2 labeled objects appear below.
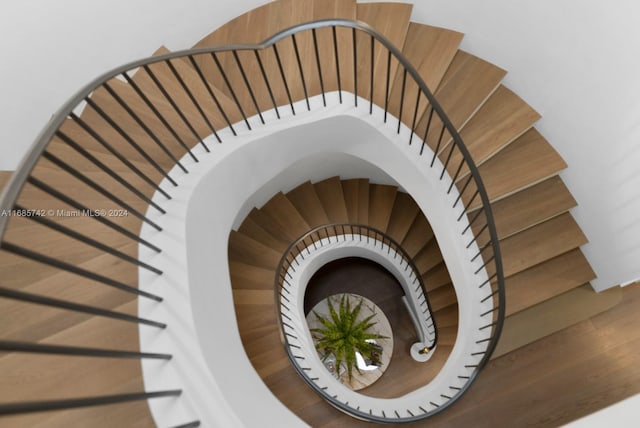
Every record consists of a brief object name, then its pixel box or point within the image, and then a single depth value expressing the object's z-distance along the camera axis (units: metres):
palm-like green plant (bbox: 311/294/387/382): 7.38
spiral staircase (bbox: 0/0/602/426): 2.33
